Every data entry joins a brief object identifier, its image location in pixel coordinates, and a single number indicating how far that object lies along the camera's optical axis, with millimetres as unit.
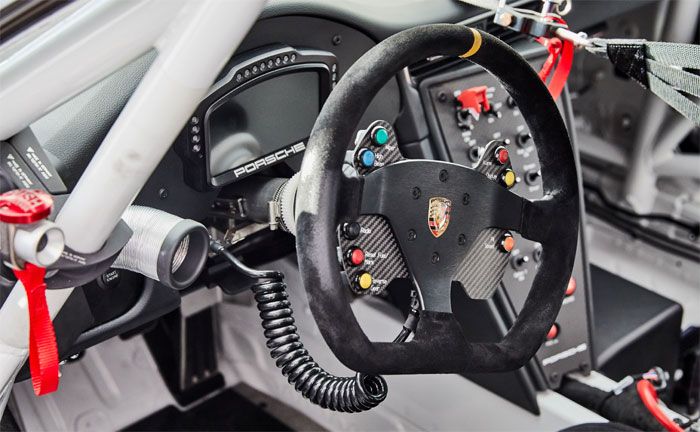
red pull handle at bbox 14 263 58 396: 945
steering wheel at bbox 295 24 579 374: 969
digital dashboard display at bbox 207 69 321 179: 1314
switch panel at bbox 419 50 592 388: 1604
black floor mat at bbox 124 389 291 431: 2186
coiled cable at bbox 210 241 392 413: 1160
